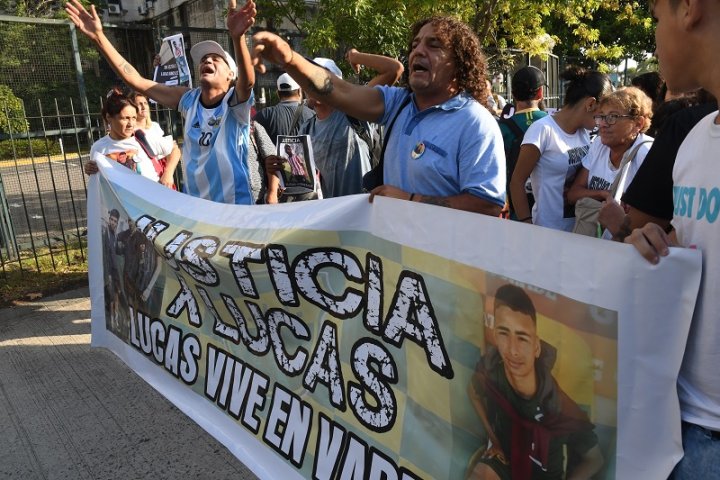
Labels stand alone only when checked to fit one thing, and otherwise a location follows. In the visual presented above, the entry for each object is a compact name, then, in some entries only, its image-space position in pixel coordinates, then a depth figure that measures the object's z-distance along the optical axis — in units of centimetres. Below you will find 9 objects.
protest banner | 131
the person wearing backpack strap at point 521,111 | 429
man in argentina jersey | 339
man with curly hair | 223
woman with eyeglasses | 310
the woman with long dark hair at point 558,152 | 347
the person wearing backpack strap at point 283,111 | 479
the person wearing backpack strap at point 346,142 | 362
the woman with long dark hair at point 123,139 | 437
